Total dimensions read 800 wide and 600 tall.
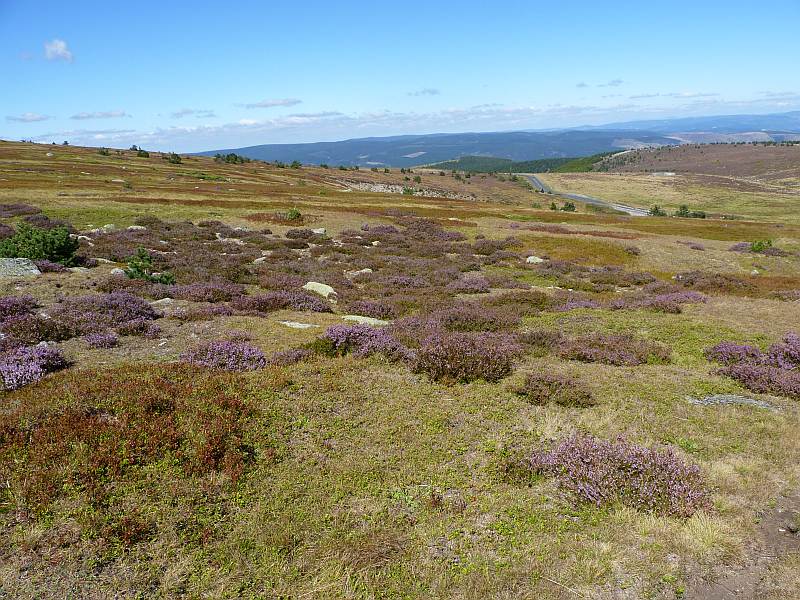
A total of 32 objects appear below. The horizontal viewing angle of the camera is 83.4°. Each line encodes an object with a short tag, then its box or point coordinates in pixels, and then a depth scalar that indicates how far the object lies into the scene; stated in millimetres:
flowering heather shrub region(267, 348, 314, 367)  12039
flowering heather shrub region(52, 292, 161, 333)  14242
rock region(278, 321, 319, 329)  16297
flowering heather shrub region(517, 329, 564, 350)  15617
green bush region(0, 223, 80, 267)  21609
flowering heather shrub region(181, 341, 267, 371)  11859
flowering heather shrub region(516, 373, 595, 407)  10844
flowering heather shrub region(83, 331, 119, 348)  13023
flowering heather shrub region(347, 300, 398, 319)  19578
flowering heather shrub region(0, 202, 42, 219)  37781
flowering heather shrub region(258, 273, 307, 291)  23062
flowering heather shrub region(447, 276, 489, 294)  25688
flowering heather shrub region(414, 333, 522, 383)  11953
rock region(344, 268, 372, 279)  29078
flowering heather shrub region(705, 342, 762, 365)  14094
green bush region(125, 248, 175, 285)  20750
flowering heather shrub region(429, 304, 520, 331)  17250
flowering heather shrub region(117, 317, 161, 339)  14250
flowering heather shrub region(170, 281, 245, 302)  18766
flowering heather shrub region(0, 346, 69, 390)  10008
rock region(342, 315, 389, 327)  17456
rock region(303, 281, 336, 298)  22781
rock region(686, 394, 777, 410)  11188
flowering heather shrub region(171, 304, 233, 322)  16188
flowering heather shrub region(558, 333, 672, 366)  14188
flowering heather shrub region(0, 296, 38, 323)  14295
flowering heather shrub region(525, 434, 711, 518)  7332
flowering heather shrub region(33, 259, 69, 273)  20328
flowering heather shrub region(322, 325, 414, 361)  12984
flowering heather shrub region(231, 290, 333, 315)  18094
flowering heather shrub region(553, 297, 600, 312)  21609
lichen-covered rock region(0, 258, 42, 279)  19097
